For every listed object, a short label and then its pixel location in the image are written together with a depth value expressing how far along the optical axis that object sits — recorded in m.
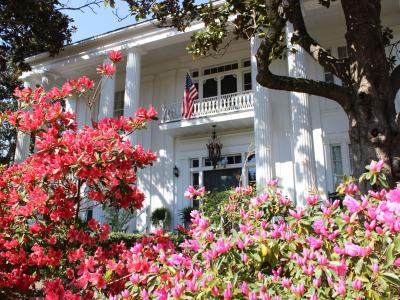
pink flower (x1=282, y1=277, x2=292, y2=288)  2.00
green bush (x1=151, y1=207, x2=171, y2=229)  13.62
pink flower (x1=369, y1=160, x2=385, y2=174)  2.36
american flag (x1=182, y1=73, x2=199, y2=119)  12.91
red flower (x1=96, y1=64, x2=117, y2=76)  4.42
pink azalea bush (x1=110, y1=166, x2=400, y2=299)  1.83
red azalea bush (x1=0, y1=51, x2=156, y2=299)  3.31
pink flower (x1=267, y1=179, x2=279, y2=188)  3.18
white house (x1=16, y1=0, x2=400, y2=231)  11.49
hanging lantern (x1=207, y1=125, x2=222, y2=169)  13.80
